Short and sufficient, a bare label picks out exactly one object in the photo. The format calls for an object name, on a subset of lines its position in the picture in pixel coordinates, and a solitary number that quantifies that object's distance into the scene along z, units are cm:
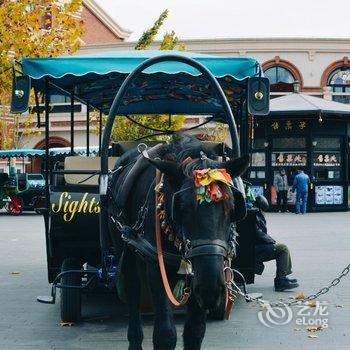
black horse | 416
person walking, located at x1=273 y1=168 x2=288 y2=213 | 2773
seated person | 820
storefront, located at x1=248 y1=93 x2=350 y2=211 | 2781
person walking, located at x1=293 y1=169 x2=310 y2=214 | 2620
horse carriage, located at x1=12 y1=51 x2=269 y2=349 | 434
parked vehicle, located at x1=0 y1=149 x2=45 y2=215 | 2677
